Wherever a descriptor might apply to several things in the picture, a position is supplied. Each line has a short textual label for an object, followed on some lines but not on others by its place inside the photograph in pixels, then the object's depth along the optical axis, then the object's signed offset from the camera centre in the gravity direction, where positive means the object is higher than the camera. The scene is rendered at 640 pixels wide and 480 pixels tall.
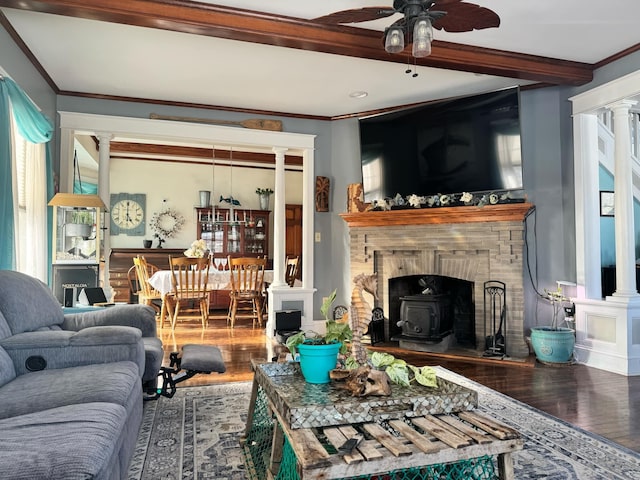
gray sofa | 1.27 -0.54
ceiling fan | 2.59 +1.35
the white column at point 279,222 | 5.85 +0.35
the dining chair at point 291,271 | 6.60 -0.31
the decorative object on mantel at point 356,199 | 5.47 +0.58
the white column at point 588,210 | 4.36 +0.33
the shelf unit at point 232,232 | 8.78 +0.35
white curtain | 3.82 +0.41
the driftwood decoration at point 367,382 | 1.78 -0.52
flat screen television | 4.52 +1.05
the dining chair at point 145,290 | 6.25 -0.54
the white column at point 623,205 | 4.07 +0.35
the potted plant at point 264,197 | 9.07 +1.03
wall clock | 8.50 +0.71
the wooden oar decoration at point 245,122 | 5.32 +1.52
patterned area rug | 2.13 -1.02
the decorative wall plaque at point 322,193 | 5.86 +0.70
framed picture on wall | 4.70 +0.41
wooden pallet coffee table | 1.37 -0.62
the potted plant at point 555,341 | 4.18 -0.86
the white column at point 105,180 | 5.09 +0.80
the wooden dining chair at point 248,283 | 6.23 -0.45
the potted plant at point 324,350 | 1.95 -0.43
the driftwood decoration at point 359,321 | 2.02 -0.32
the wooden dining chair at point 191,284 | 5.93 -0.45
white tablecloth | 6.17 -0.41
